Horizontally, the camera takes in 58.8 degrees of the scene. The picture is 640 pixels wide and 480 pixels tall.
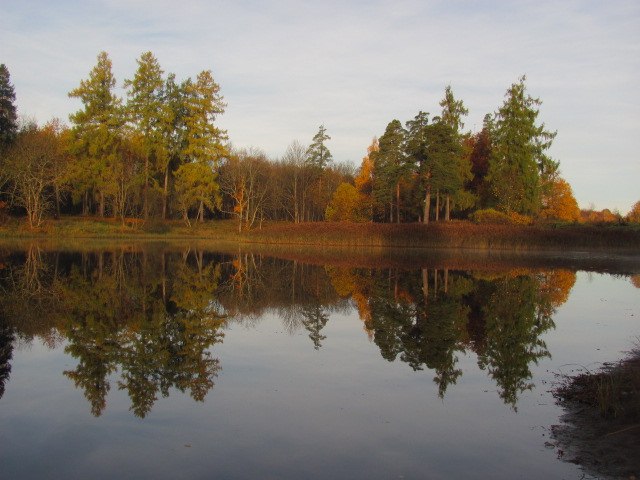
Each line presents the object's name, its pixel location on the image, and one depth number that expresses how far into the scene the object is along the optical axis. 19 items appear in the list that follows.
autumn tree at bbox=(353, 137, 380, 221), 65.19
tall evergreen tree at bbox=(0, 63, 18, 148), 59.03
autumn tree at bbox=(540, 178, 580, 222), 72.06
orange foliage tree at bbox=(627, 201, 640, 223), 101.21
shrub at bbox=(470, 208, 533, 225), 51.81
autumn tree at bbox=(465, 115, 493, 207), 60.59
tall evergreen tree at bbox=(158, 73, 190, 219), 59.28
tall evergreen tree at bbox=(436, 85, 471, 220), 53.19
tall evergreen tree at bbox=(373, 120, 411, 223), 57.81
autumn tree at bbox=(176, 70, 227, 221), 59.06
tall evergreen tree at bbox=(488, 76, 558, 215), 54.91
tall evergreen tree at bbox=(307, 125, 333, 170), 78.81
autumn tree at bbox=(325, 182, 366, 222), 64.75
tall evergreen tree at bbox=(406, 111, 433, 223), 54.47
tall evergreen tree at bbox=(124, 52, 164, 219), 57.97
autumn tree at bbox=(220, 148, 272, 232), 62.84
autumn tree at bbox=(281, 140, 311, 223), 76.88
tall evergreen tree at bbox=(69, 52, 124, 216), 56.53
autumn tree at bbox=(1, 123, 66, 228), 49.34
